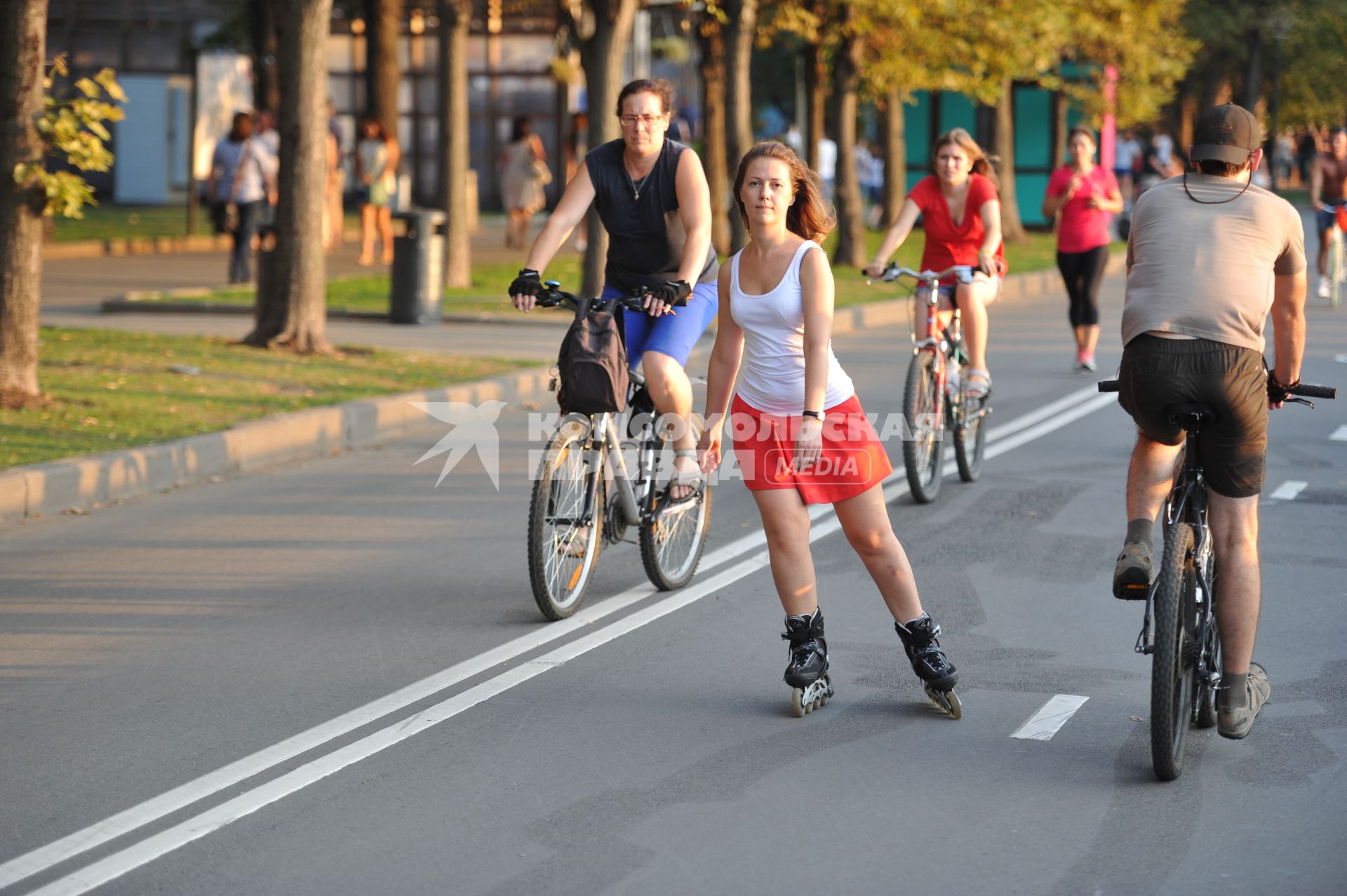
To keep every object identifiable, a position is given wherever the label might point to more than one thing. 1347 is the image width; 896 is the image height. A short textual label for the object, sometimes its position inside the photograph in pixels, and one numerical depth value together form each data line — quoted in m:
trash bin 33.78
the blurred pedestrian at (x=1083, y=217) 27.16
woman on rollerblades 10.91
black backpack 13.05
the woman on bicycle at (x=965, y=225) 19.39
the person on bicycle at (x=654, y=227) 13.74
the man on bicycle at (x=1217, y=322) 9.73
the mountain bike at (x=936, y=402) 18.25
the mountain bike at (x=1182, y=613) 9.48
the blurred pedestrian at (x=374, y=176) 49.06
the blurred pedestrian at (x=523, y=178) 53.12
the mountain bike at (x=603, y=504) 13.17
